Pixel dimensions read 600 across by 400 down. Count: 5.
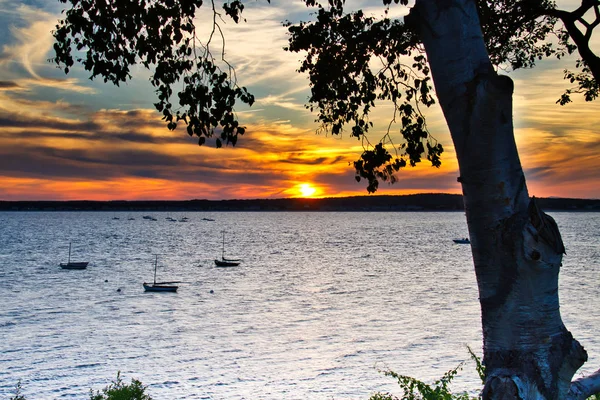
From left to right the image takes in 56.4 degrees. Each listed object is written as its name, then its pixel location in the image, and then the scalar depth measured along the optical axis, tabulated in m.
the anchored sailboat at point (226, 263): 83.94
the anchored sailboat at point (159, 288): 56.19
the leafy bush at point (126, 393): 15.62
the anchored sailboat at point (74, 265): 78.69
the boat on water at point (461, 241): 137.68
